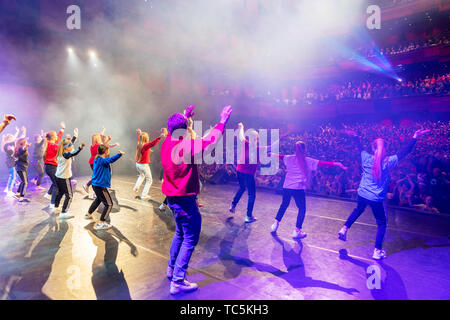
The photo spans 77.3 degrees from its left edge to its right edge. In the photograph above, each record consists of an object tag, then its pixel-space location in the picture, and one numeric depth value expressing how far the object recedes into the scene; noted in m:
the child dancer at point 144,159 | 7.11
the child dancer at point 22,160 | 7.30
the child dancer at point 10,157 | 8.05
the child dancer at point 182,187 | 2.93
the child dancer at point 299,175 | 4.79
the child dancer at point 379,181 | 4.04
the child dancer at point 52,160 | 6.22
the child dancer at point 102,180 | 5.04
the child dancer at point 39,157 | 9.27
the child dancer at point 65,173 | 5.69
